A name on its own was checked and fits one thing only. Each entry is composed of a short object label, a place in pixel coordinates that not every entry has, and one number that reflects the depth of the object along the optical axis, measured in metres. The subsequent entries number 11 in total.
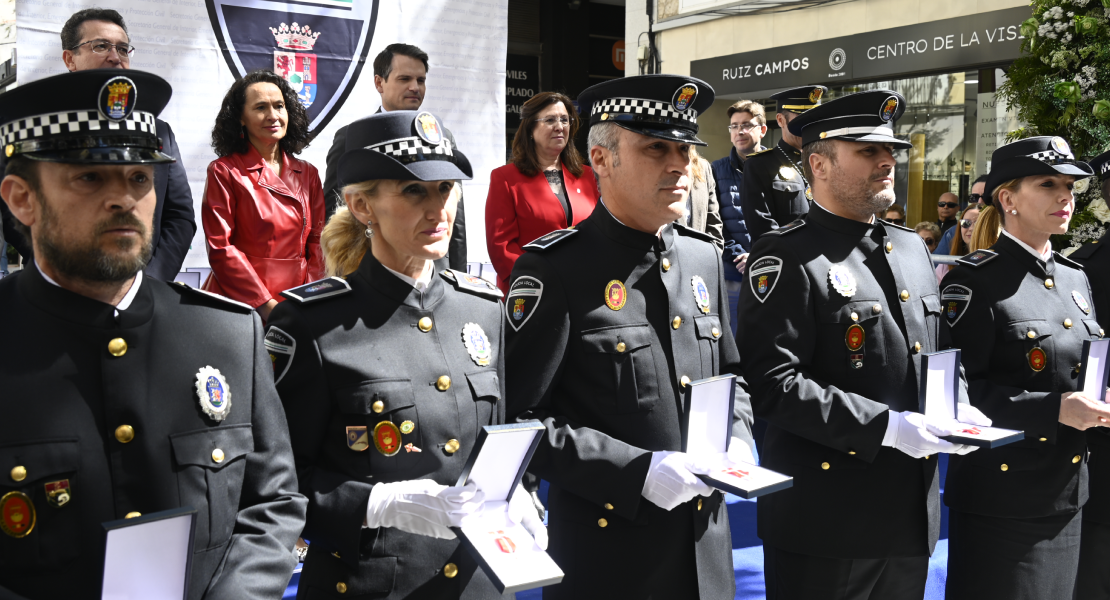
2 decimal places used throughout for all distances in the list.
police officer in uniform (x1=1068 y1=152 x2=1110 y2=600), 3.58
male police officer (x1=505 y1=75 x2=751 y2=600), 2.33
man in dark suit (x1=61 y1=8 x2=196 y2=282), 3.64
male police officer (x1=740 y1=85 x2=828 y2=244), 5.54
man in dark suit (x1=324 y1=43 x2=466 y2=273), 4.53
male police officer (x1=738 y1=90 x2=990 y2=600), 2.79
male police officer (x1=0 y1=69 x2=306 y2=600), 1.52
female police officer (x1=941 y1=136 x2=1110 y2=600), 3.16
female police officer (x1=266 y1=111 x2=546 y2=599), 1.95
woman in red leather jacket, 3.81
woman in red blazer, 4.67
